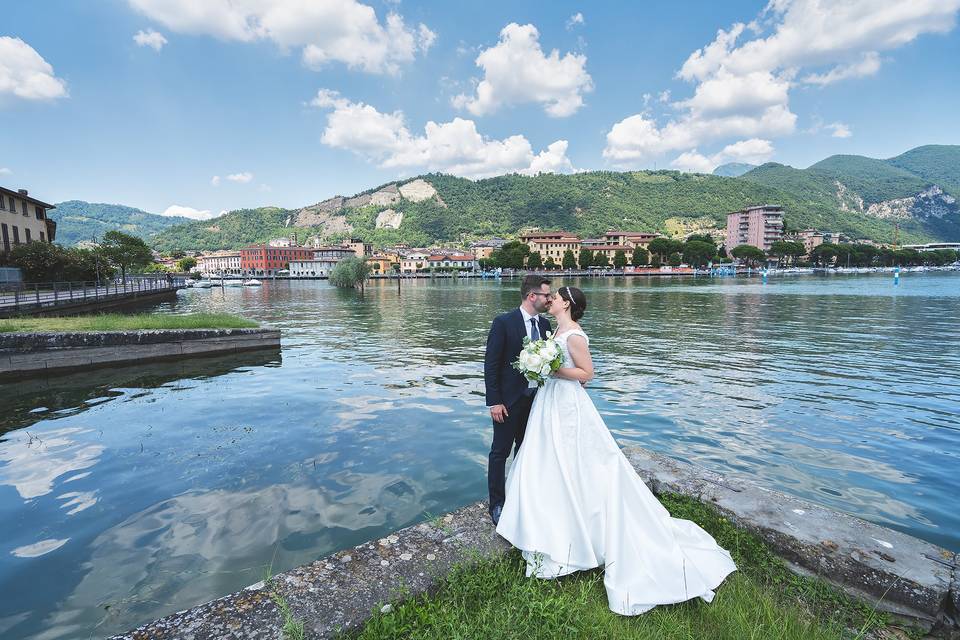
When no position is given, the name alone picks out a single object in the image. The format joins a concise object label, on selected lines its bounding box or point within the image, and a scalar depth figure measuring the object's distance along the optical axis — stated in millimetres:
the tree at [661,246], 174125
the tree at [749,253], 173000
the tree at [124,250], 84312
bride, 3826
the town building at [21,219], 52031
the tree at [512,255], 182000
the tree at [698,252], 168125
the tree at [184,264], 195125
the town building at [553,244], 197125
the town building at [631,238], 194875
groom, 5066
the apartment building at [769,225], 192500
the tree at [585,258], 174000
